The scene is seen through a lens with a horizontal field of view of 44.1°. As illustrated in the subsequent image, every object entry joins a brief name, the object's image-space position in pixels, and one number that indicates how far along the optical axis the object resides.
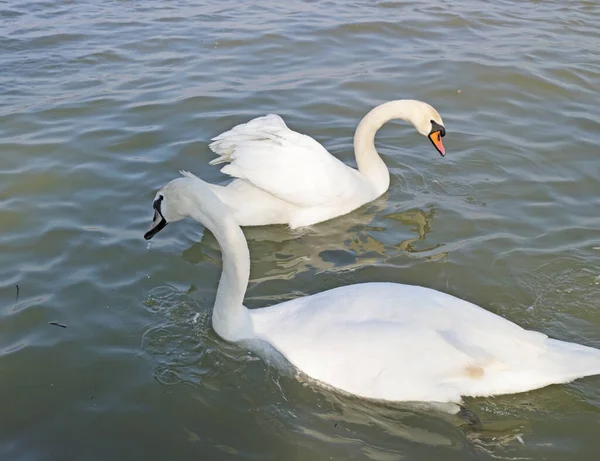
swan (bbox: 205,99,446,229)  5.86
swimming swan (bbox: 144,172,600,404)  3.77
